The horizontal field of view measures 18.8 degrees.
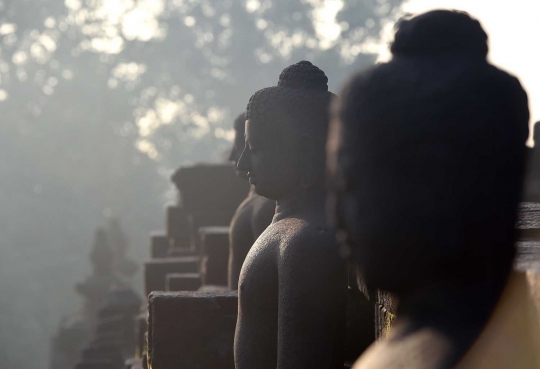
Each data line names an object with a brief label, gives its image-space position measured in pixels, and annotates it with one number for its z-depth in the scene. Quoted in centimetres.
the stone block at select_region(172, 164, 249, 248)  1549
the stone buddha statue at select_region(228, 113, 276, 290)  762
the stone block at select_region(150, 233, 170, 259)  2011
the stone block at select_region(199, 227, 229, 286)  1104
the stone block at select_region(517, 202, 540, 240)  429
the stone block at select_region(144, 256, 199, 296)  1477
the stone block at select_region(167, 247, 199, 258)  1735
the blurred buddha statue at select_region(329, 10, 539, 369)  268
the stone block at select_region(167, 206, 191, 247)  1865
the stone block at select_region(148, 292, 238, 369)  663
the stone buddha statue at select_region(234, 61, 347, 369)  461
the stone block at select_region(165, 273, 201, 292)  1217
